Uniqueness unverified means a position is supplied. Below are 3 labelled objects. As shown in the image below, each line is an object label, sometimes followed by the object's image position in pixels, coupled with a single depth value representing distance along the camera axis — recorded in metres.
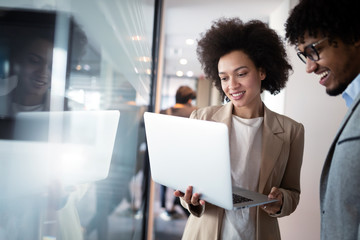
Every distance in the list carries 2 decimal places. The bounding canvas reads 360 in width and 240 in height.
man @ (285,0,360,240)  0.71
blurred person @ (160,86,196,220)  3.17
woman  1.13
